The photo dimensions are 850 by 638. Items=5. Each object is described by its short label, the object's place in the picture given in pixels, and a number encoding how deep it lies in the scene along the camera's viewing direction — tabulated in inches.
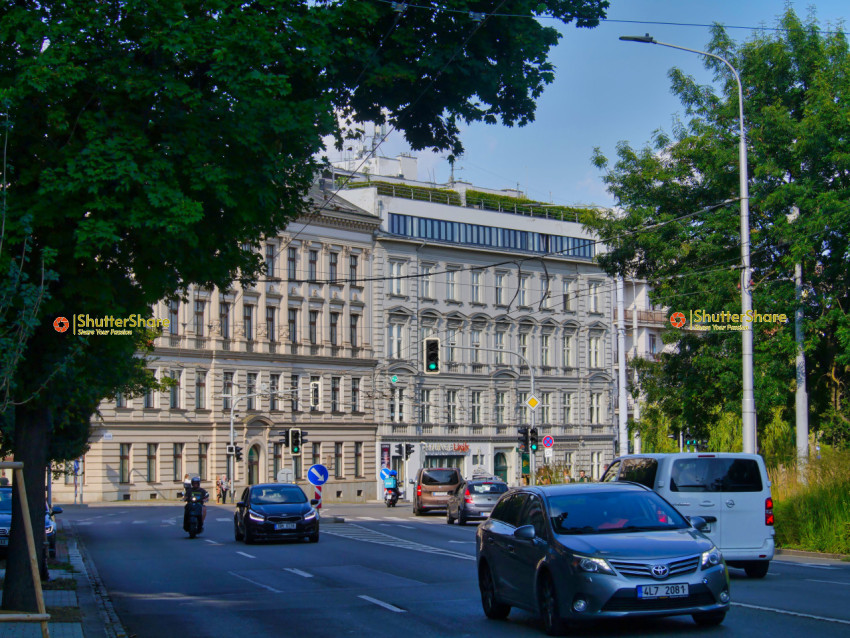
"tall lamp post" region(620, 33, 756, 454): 962.7
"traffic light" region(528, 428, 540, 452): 1784.0
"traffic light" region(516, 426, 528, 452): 1789.7
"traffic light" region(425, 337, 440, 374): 1581.0
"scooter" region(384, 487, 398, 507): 2319.8
